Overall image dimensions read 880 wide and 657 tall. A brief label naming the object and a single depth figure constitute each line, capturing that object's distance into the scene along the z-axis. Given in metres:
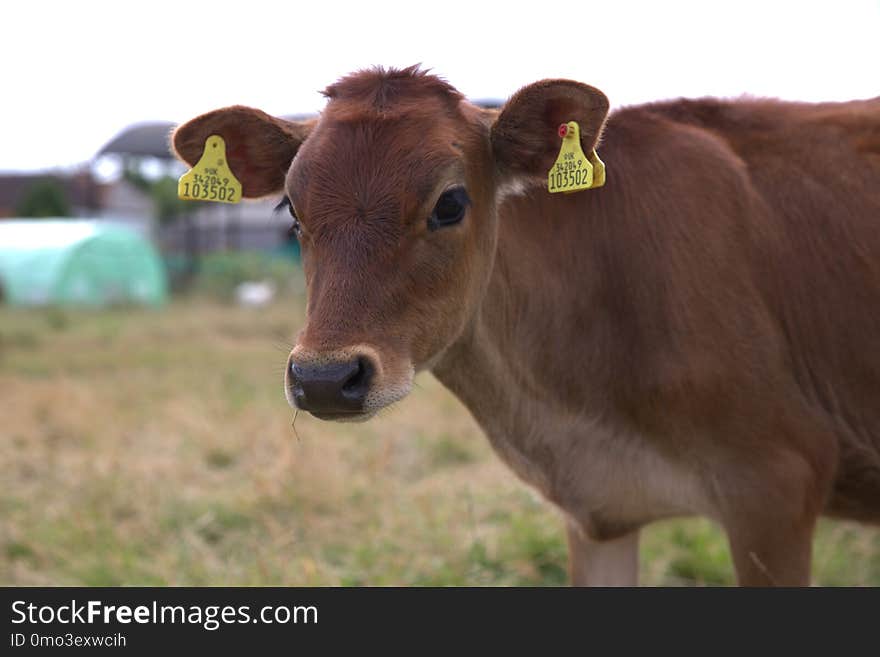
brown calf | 3.52
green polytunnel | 23.88
